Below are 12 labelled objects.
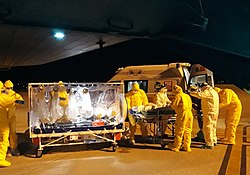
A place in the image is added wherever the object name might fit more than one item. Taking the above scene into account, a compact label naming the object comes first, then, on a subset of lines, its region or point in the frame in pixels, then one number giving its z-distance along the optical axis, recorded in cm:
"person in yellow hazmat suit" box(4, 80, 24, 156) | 700
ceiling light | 361
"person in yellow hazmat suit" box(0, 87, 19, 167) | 662
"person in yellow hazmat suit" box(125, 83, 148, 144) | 872
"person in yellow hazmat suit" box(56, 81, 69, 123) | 785
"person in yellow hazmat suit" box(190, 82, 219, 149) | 791
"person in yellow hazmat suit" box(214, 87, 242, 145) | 849
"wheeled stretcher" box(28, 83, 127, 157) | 736
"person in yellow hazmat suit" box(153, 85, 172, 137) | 913
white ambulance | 1093
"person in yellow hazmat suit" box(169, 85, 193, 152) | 763
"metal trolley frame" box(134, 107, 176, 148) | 805
